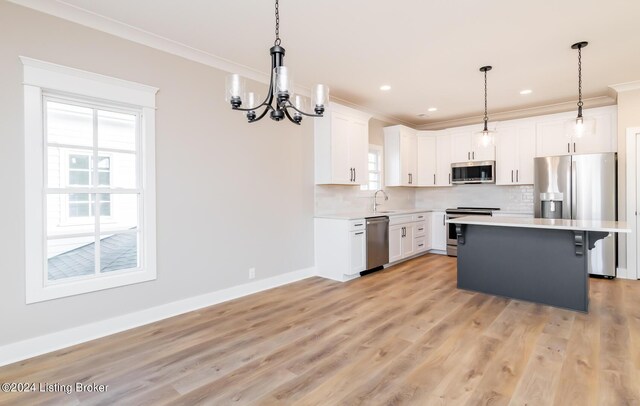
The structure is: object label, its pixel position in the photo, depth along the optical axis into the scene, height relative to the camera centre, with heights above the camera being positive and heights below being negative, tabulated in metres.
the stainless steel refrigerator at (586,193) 4.58 +0.10
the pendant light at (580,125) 3.23 +0.75
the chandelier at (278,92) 1.97 +0.72
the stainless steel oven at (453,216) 6.17 -0.35
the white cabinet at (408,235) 5.55 -0.66
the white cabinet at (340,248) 4.65 -0.71
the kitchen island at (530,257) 3.39 -0.67
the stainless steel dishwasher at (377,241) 4.97 -0.66
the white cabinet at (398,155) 6.32 +0.89
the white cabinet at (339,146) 4.84 +0.84
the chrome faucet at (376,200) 5.96 +0.01
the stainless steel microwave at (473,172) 5.96 +0.53
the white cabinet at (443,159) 6.61 +0.85
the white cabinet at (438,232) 6.59 -0.65
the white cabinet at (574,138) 4.86 +1.01
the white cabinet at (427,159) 6.80 +0.86
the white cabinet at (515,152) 5.62 +0.85
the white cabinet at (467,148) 6.09 +1.02
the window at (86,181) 2.56 +0.18
